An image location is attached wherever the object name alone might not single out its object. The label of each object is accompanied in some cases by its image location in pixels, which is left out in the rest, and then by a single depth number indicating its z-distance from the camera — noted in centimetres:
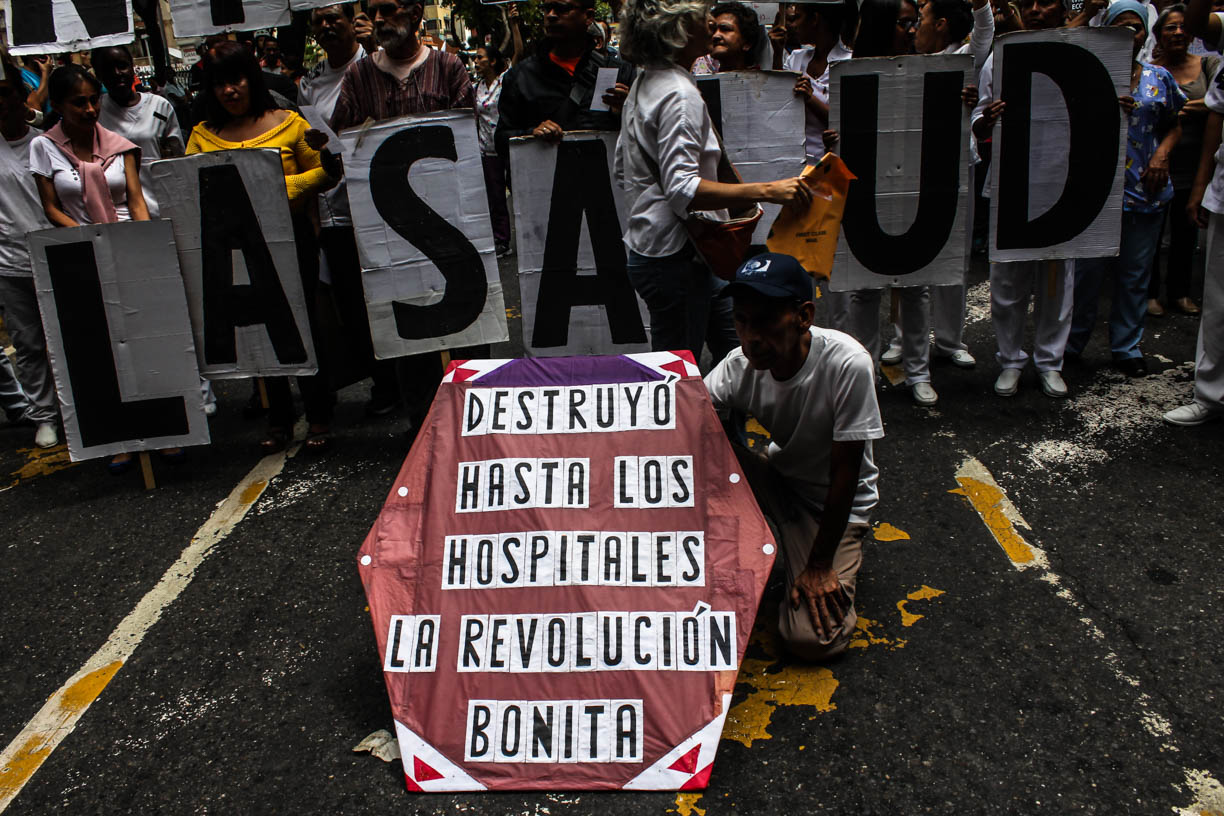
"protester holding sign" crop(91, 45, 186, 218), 575
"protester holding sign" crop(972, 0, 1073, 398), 532
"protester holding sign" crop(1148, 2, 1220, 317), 579
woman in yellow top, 498
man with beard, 498
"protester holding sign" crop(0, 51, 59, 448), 562
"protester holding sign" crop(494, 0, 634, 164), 469
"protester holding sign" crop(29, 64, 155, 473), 505
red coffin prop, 269
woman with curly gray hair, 353
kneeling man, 295
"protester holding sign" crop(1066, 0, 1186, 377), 541
